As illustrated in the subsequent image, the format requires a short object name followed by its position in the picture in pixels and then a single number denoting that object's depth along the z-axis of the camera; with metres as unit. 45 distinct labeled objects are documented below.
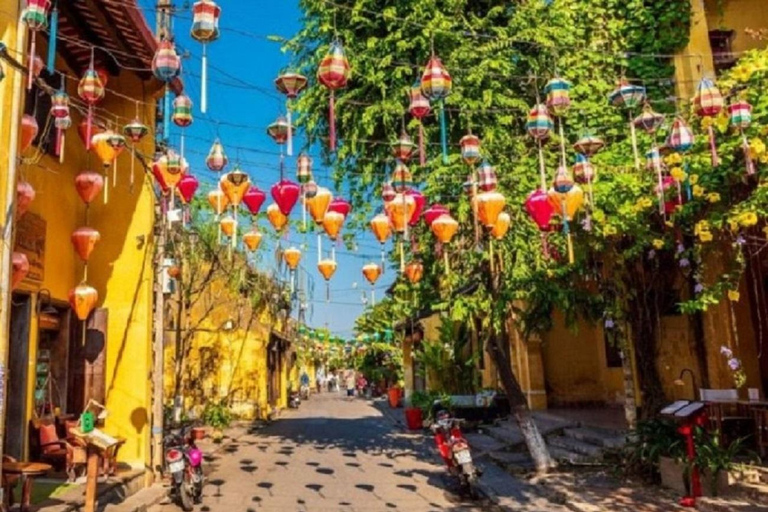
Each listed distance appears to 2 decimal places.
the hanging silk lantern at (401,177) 9.59
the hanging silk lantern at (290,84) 7.48
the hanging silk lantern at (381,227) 9.74
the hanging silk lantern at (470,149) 9.28
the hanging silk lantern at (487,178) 9.25
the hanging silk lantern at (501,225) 9.25
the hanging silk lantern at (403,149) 9.42
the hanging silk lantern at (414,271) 12.05
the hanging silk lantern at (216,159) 9.08
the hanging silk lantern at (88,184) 9.39
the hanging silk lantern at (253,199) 9.15
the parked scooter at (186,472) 9.41
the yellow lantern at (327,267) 11.54
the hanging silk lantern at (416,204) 9.20
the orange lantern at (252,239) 11.43
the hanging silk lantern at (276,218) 9.41
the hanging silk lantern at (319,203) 9.09
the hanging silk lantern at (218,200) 9.69
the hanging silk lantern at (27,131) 7.39
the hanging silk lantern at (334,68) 7.28
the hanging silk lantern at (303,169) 9.23
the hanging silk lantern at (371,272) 12.13
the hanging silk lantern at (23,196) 7.39
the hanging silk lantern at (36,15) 6.49
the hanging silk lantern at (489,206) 8.70
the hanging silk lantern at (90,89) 7.88
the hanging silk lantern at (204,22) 6.77
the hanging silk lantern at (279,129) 8.30
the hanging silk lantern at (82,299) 9.76
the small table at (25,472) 6.73
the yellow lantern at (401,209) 9.08
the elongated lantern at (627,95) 7.97
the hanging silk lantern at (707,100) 7.45
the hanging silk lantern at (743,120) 7.79
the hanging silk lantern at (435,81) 7.67
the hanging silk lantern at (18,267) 7.68
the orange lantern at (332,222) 9.34
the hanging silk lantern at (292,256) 12.48
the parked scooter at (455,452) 9.83
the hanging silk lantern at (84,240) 9.73
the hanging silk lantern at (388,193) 9.81
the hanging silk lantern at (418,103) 8.28
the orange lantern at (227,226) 11.25
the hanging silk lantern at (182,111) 8.42
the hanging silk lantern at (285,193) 8.56
